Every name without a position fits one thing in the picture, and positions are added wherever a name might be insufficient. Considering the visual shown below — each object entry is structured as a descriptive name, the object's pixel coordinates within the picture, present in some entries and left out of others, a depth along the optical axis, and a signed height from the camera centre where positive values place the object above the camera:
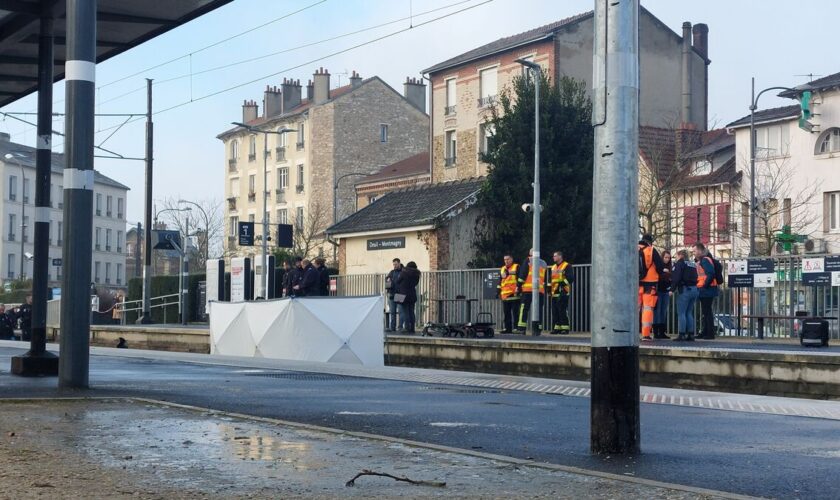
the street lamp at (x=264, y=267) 43.57 +1.01
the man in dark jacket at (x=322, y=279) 32.08 +0.45
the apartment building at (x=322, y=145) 93.88 +11.46
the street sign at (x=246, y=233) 43.97 +2.19
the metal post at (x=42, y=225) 16.69 +0.93
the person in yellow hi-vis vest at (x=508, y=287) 31.34 +0.27
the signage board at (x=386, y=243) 48.53 +2.05
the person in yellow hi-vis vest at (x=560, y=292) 29.52 +0.14
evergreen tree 46.69 +4.47
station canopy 17.09 +3.85
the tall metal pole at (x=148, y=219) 46.72 +2.77
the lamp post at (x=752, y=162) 49.64 +5.44
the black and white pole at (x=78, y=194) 13.59 +1.08
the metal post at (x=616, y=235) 8.63 +0.43
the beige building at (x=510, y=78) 65.00 +11.50
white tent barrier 23.56 -0.62
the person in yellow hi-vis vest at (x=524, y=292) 31.05 +0.14
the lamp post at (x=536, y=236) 32.00 +1.78
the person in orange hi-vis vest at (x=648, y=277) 23.52 +0.40
